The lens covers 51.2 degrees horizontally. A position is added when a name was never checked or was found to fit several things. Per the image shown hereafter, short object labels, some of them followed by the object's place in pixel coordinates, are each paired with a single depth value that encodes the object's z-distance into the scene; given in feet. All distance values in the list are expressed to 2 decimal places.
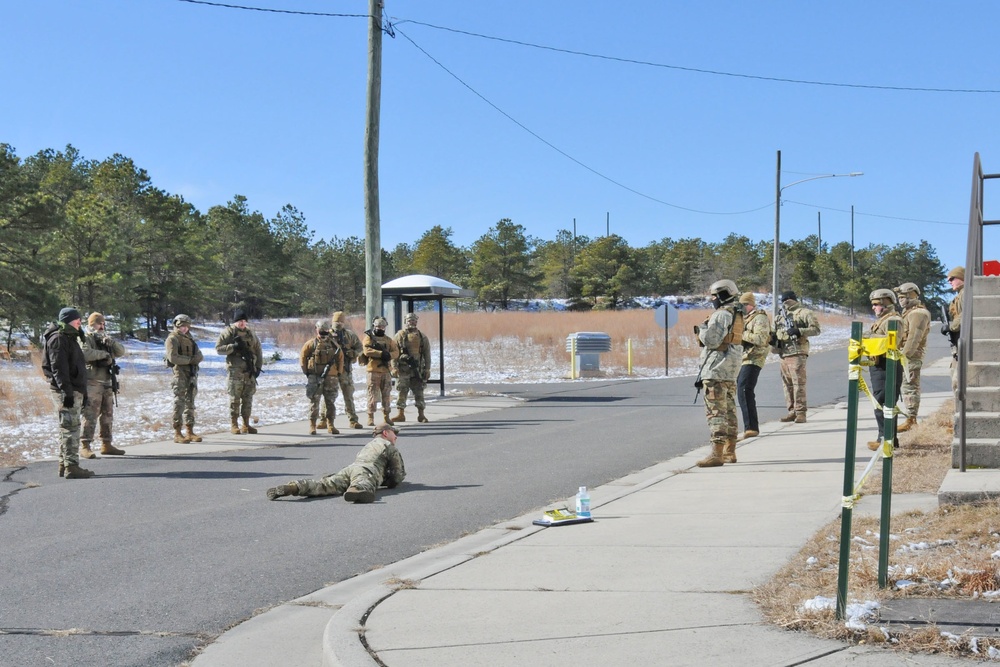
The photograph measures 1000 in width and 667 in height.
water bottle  26.32
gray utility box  104.01
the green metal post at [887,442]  16.12
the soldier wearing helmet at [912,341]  38.96
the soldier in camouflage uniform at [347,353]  52.95
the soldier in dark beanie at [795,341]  48.08
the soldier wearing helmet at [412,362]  55.93
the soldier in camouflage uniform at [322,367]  51.90
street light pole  130.72
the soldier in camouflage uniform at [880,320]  37.29
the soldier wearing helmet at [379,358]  53.31
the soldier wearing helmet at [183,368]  47.67
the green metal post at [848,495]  14.90
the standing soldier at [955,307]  38.75
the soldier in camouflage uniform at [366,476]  30.86
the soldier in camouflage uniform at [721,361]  36.17
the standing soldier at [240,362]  50.49
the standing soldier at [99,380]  43.27
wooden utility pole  67.62
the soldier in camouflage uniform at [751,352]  43.73
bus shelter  74.64
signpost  107.24
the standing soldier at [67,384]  37.17
